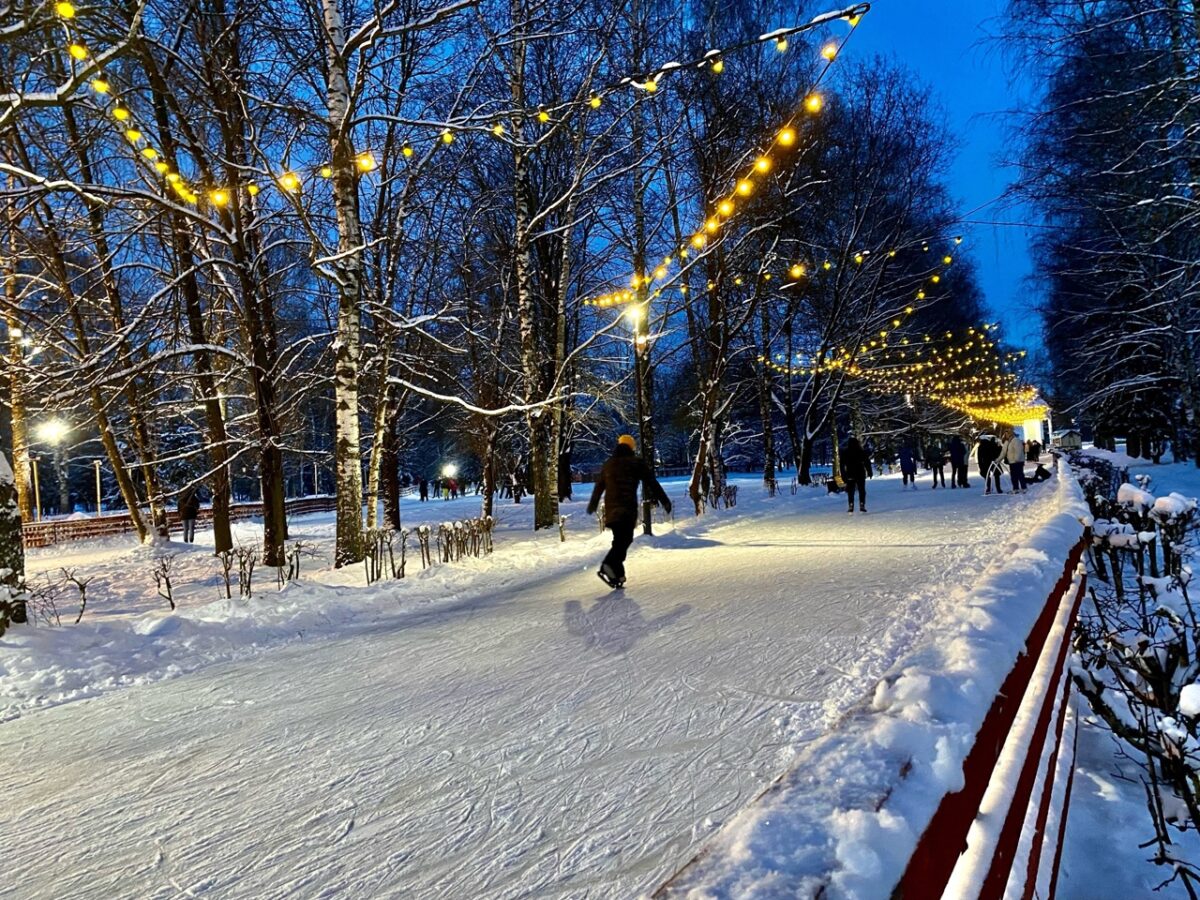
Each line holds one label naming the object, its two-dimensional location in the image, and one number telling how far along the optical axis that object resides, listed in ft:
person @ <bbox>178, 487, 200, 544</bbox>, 73.51
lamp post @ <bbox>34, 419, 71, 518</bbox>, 144.96
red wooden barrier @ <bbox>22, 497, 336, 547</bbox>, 75.61
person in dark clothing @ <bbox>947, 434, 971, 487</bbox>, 73.87
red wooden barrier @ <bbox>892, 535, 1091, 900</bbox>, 3.54
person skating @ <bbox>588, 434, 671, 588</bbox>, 25.71
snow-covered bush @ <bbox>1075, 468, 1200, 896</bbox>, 10.61
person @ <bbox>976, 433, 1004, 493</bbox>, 63.00
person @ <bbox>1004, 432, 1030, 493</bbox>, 58.13
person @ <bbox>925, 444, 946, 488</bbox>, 79.05
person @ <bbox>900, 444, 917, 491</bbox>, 77.20
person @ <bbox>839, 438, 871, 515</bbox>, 50.72
